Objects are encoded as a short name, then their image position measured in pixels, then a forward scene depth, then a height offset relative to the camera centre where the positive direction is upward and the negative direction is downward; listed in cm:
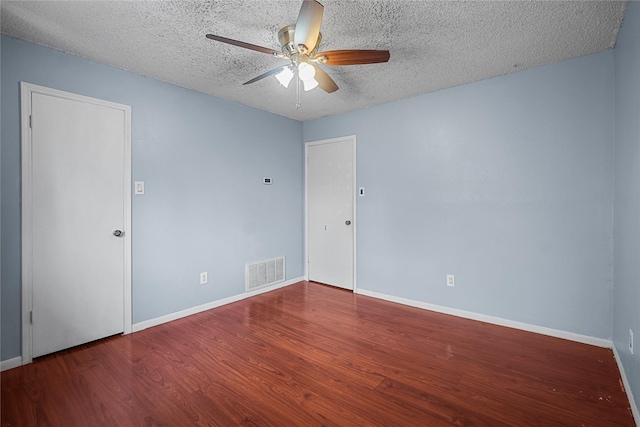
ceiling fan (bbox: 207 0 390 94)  164 +105
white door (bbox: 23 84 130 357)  231 -6
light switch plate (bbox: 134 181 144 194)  282 +25
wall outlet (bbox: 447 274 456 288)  321 -74
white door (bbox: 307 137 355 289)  407 +2
